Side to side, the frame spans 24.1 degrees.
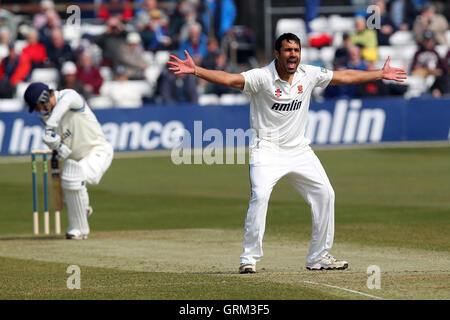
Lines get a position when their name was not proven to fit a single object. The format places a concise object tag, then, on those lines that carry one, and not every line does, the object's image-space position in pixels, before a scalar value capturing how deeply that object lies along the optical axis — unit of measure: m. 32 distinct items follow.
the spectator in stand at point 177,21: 28.97
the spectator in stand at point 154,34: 29.12
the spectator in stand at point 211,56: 27.64
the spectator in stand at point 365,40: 28.83
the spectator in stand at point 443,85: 28.12
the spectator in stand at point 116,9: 30.19
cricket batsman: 13.49
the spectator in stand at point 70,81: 25.95
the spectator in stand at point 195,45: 27.95
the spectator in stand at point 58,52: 27.44
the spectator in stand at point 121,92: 26.58
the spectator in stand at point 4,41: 27.53
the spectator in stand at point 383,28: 29.92
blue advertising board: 24.92
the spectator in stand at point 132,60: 27.64
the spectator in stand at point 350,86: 27.34
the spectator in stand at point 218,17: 29.55
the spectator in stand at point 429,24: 30.03
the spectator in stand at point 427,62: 28.62
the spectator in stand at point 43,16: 28.61
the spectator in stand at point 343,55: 27.98
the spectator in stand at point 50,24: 27.92
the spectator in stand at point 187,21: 28.50
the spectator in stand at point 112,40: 27.55
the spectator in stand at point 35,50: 27.25
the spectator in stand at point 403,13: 31.47
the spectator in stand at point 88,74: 26.50
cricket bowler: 9.80
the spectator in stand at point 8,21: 28.27
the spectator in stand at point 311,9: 27.91
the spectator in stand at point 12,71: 26.14
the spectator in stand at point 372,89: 27.33
